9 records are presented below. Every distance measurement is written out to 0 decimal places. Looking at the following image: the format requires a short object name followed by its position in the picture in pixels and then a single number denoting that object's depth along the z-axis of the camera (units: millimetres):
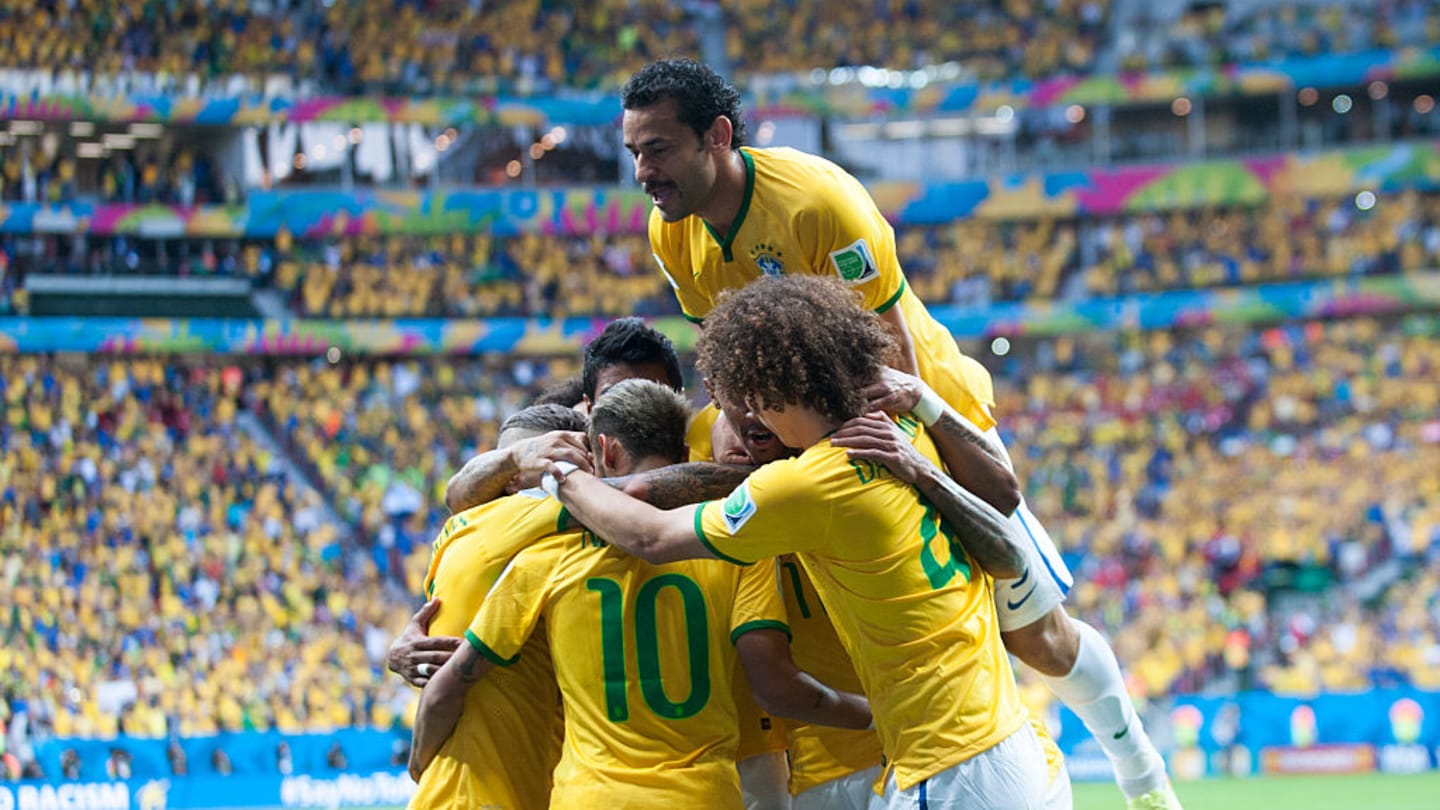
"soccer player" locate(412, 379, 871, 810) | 4289
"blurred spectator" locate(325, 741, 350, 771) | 19484
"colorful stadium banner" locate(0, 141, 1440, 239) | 30688
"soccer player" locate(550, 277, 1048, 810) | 4074
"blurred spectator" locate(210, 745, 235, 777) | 19266
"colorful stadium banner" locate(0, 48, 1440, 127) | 32062
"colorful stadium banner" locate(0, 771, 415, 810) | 18609
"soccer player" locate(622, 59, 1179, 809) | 5297
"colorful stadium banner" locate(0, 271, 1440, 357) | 29266
